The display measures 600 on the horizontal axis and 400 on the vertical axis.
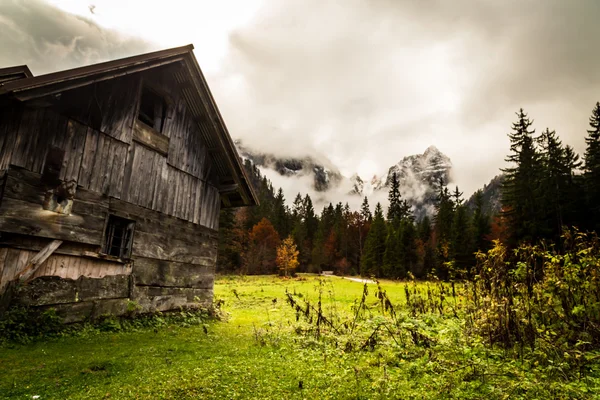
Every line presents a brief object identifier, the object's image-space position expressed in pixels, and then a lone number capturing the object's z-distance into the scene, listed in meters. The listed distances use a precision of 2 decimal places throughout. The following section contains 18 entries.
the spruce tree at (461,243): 59.37
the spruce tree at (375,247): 71.19
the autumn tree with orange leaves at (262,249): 66.06
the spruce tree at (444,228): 63.72
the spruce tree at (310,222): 95.00
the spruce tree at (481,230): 59.48
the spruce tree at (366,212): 95.07
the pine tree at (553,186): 38.41
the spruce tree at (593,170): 36.09
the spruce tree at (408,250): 66.75
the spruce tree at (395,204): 96.40
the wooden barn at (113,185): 8.47
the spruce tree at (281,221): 89.31
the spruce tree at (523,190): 39.06
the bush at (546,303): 6.96
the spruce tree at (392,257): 66.12
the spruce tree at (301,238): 83.62
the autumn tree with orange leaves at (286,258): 61.19
